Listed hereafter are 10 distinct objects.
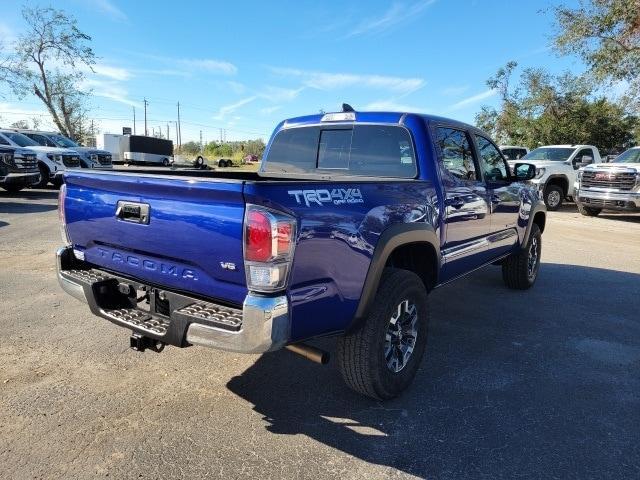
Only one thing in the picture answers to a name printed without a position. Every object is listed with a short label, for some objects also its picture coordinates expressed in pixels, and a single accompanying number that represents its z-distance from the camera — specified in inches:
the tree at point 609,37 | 666.2
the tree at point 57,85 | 1165.7
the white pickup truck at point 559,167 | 606.9
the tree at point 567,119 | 1218.0
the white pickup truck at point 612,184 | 502.6
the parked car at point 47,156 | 628.4
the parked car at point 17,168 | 530.9
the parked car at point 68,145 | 708.0
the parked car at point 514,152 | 779.7
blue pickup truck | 92.8
